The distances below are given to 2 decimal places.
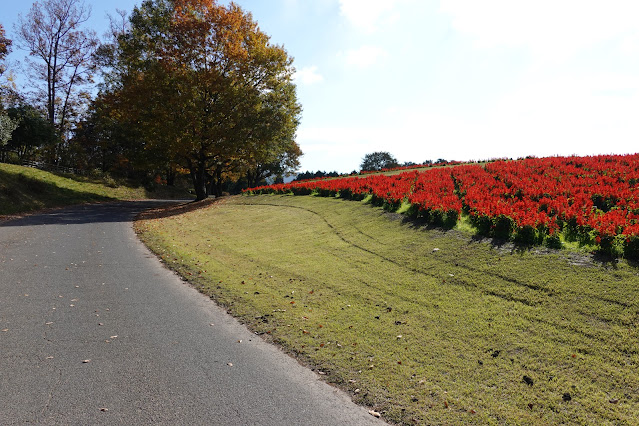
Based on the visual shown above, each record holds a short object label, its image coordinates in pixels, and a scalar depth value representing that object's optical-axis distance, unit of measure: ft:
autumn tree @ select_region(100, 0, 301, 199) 77.46
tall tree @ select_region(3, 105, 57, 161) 99.19
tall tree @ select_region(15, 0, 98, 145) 111.45
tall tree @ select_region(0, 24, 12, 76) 107.73
